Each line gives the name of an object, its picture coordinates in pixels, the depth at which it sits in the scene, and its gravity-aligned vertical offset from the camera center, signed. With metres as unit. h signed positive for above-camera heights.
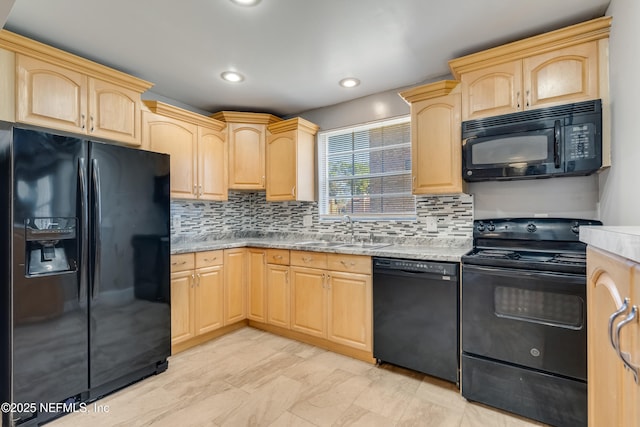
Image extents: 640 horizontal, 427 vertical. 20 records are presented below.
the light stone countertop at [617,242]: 0.60 -0.07
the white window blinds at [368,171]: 2.97 +0.45
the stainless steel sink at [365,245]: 2.68 -0.30
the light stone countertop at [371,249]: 2.15 -0.29
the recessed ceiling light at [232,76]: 2.59 +1.20
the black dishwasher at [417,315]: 2.05 -0.73
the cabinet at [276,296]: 2.51 -0.74
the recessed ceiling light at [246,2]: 1.71 +1.20
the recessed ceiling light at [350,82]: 2.71 +1.20
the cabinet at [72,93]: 1.93 +0.88
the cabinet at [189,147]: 2.72 +0.66
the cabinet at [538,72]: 1.81 +0.92
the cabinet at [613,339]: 0.64 -0.32
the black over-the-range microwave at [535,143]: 1.81 +0.44
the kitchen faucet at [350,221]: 3.18 -0.08
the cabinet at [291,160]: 3.27 +0.59
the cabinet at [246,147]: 3.36 +0.76
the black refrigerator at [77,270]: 1.65 -0.34
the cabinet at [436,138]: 2.29 +0.58
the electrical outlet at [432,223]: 2.70 -0.09
